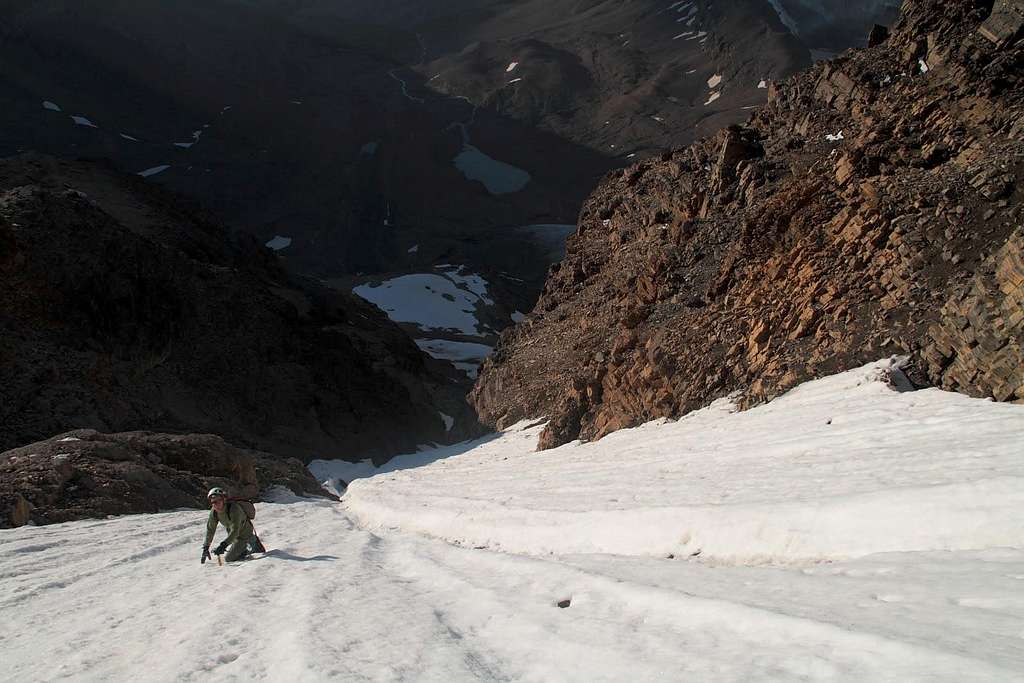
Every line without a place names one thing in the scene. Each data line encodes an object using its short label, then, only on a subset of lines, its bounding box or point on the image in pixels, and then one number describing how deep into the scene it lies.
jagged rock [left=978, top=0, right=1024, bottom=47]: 16.75
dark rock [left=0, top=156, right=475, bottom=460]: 25.09
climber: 8.88
